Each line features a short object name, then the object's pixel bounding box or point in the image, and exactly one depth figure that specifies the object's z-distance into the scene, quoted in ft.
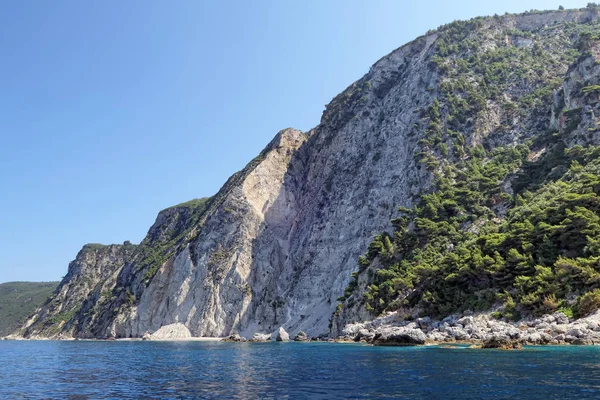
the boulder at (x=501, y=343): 117.94
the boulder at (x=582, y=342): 117.52
